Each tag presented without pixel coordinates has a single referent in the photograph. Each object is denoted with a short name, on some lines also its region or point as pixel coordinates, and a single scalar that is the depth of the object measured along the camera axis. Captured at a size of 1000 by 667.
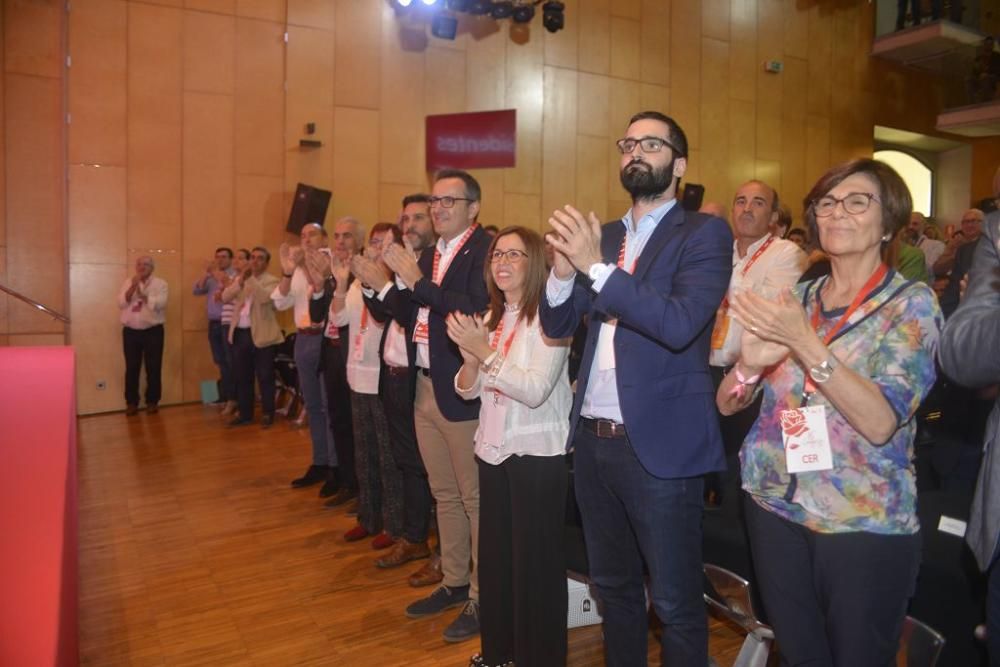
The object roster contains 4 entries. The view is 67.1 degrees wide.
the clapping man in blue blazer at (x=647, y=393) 1.73
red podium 0.82
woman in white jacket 2.27
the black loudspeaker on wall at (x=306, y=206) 8.03
